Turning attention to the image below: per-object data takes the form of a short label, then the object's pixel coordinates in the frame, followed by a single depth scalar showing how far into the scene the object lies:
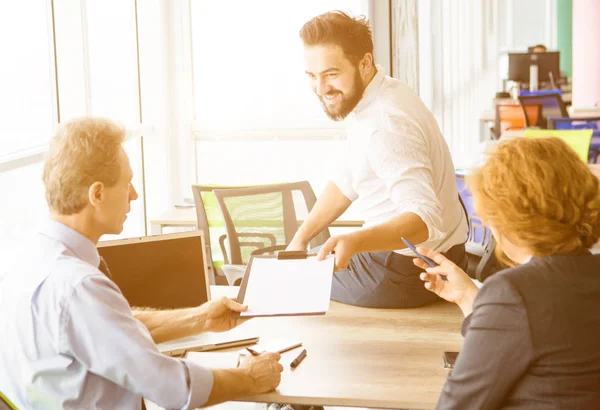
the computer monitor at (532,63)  11.83
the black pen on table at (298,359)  2.21
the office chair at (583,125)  7.48
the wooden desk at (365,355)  2.01
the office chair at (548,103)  8.93
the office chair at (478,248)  4.21
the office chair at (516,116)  8.99
